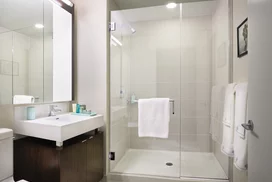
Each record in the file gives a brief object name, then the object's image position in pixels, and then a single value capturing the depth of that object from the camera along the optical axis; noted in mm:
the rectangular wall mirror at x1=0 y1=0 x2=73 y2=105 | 1541
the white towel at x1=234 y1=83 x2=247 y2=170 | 1399
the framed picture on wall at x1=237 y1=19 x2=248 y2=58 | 1670
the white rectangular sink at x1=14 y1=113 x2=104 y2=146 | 1443
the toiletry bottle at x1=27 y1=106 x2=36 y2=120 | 1689
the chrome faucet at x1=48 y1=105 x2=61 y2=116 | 2003
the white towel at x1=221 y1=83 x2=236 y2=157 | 1678
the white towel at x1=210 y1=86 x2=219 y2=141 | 2457
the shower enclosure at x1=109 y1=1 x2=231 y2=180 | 2619
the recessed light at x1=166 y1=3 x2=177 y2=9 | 2568
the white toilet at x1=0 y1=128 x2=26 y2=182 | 1238
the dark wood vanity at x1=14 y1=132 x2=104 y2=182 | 1459
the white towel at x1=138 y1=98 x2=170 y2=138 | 2383
